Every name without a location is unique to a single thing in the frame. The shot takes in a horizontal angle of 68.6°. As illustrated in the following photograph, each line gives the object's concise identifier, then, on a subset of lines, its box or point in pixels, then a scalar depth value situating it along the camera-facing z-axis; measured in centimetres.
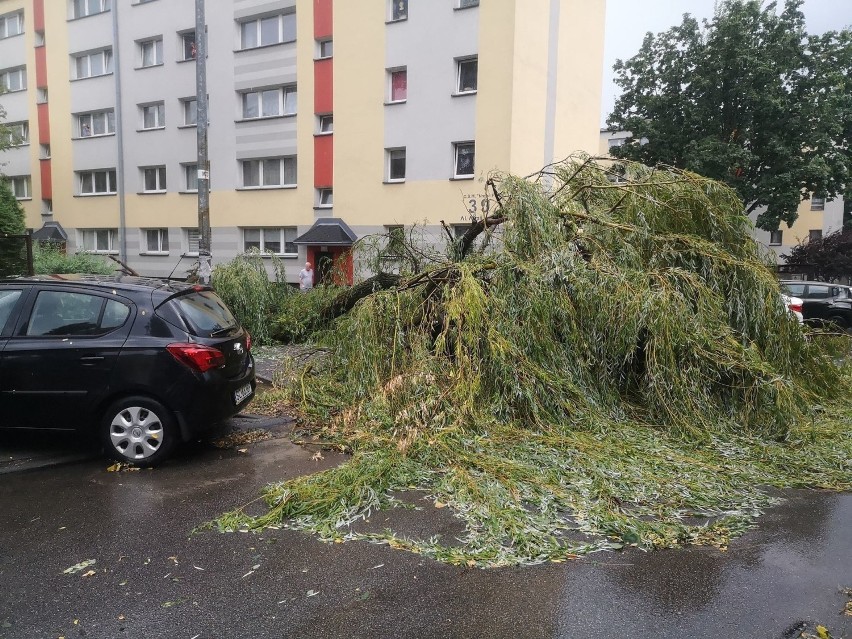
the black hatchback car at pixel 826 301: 1761
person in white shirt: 1711
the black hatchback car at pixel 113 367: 534
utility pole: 1206
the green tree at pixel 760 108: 2066
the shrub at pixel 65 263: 1700
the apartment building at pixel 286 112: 2012
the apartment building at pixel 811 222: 3503
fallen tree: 447
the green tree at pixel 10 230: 1170
